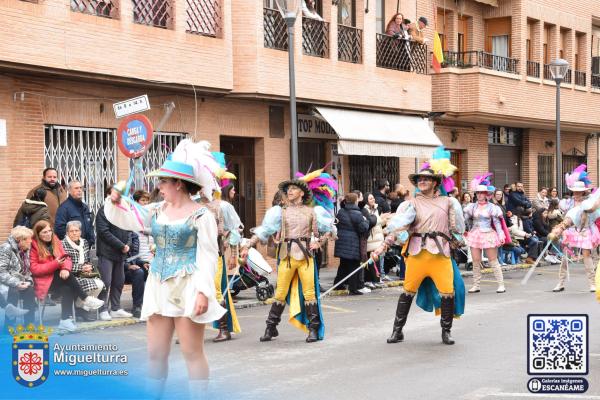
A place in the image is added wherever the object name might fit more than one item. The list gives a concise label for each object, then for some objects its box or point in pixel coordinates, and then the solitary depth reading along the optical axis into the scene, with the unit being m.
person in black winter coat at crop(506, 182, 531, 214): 25.81
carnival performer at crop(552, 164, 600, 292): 16.41
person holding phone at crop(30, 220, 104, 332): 12.85
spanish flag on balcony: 27.52
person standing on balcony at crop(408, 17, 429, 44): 26.06
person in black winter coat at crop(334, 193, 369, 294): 18.02
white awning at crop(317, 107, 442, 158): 22.72
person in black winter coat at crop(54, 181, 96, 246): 14.28
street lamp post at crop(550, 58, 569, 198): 26.66
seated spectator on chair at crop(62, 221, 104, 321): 13.58
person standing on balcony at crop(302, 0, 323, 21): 22.39
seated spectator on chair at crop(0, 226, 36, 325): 12.47
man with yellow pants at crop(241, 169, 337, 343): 12.05
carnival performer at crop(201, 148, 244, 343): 12.05
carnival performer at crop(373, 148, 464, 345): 11.45
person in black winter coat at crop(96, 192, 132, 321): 14.09
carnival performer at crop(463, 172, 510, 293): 17.89
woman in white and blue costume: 7.31
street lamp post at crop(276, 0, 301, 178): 16.81
